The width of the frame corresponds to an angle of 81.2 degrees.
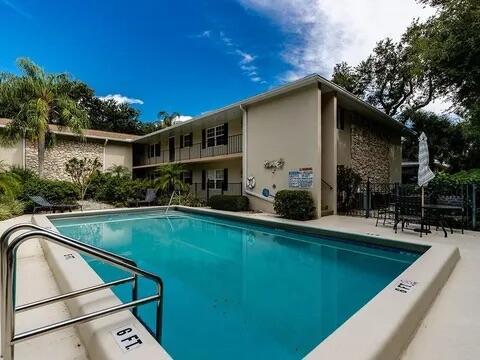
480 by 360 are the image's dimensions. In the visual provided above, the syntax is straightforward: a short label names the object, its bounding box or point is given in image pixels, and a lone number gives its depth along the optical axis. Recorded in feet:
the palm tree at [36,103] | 52.80
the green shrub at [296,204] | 36.29
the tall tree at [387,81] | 72.46
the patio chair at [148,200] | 57.74
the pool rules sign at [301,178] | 38.24
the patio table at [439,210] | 24.70
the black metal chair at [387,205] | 31.12
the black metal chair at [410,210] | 27.04
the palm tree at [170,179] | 59.47
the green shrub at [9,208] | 38.83
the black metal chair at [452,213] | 26.42
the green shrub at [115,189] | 61.36
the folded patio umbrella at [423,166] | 26.58
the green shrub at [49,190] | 49.18
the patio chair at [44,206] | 43.88
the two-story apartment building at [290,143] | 38.91
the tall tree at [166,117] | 103.60
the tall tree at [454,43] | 34.76
